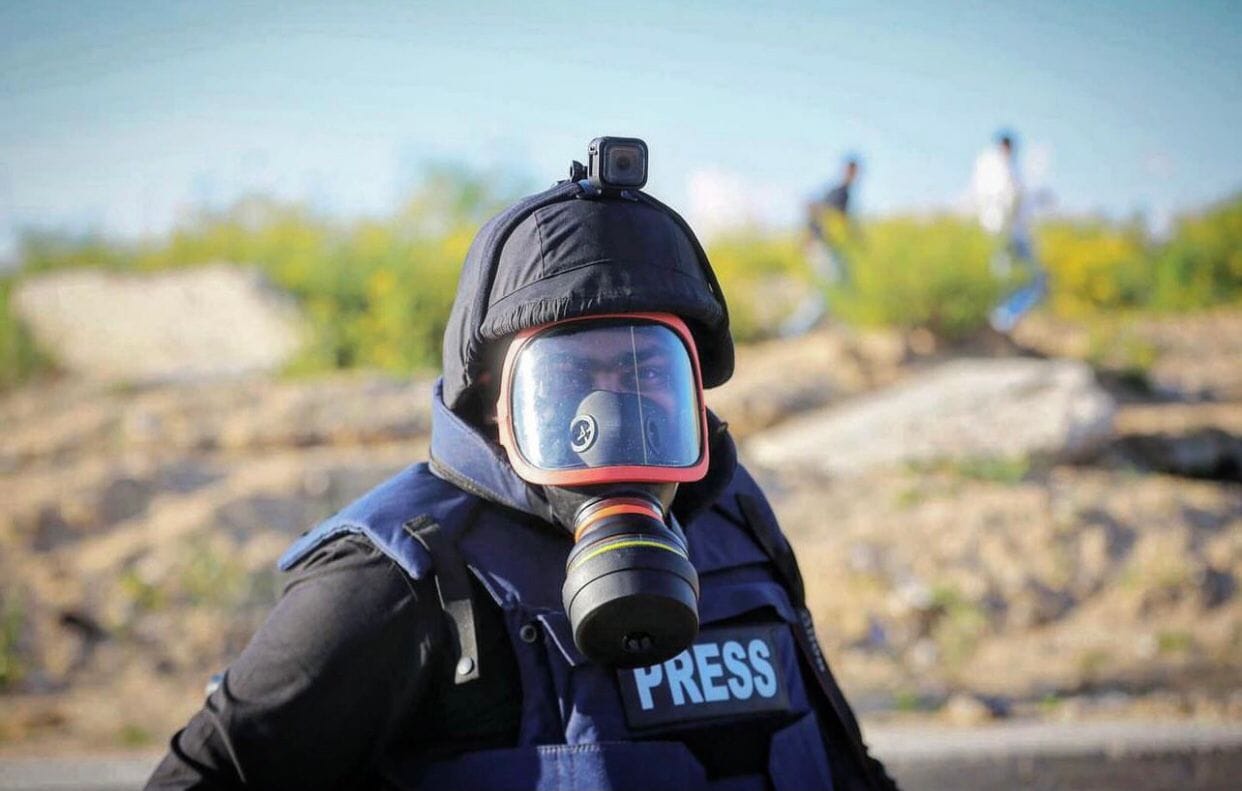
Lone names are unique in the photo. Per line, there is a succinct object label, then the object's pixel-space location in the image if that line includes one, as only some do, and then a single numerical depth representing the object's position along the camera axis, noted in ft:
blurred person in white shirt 36.17
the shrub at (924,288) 35.42
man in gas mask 5.71
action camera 6.72
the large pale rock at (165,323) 33.37
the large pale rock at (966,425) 26.68
